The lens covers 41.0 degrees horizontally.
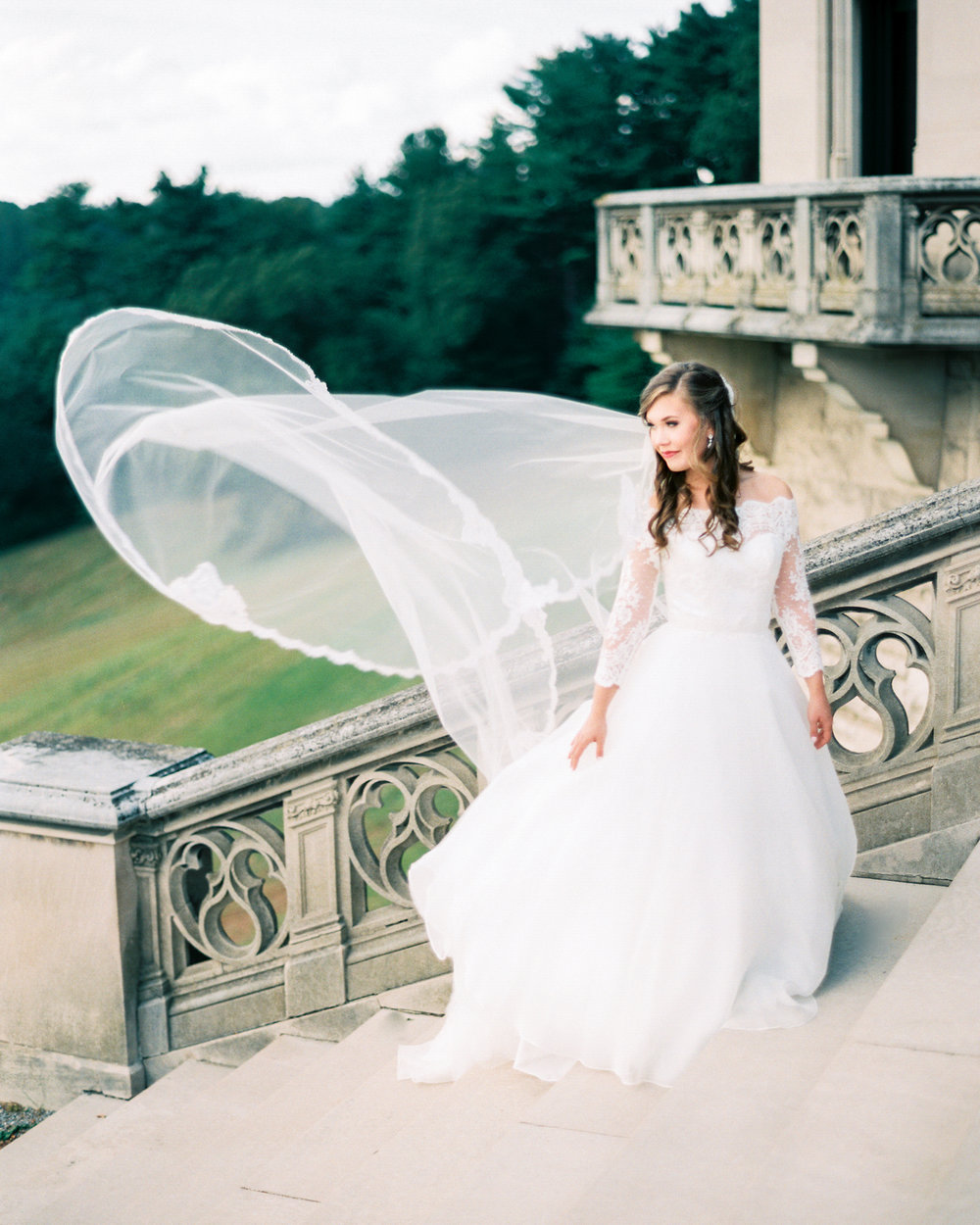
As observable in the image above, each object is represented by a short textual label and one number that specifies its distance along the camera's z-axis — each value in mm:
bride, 2967
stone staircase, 2322
